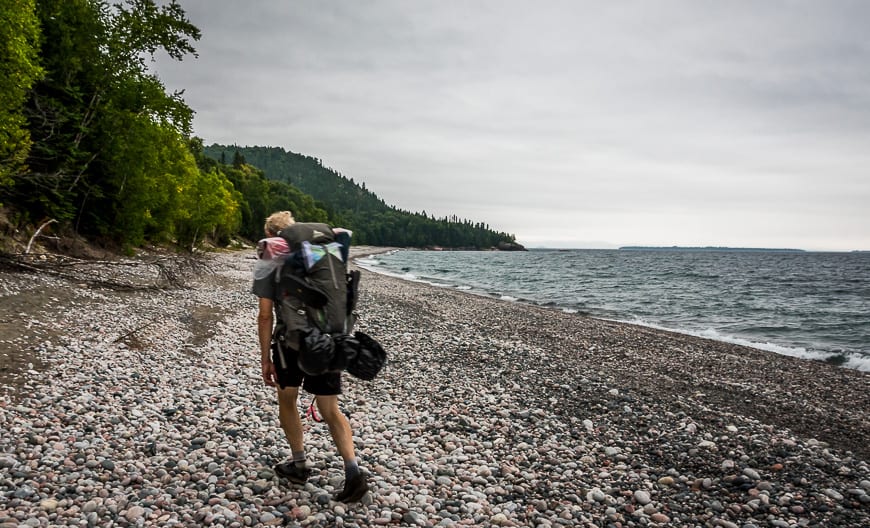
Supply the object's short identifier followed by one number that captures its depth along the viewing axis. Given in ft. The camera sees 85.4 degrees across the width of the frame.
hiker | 16.20
